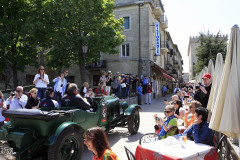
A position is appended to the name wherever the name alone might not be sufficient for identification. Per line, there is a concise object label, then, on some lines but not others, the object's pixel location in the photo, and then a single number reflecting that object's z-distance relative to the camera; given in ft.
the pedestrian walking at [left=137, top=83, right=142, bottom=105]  51.21
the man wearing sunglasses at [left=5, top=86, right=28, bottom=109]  21.93
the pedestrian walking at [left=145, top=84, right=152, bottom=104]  53.31
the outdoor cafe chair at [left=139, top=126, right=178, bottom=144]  14.61
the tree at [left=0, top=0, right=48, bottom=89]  48.44
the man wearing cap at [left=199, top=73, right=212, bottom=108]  19.36
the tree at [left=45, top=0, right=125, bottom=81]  49.96
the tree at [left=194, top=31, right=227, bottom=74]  80.07
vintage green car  12.65
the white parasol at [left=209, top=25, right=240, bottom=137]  10.37
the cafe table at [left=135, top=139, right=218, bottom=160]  9.88
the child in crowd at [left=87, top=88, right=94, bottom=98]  34.01
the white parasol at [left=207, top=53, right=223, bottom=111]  16.83
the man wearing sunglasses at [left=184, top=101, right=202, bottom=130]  16.15
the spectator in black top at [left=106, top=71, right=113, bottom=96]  42.45
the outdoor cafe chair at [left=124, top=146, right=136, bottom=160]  9.92
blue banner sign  76.62
